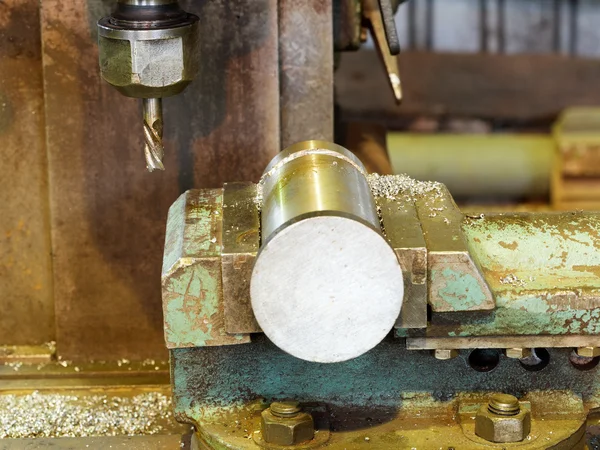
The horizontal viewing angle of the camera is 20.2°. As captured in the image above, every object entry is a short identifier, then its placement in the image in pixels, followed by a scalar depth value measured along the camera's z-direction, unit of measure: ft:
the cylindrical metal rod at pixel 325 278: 2.80
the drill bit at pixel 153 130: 3.41
